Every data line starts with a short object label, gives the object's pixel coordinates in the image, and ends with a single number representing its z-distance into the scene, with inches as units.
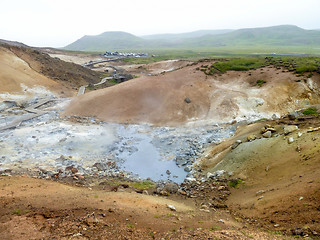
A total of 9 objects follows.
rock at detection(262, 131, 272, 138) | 767.1
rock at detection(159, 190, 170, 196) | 660.1
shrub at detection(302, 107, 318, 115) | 970.5
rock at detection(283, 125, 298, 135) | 719.1
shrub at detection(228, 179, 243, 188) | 665.6
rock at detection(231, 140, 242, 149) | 812.0
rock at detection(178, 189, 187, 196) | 662.9
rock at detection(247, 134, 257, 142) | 800.9
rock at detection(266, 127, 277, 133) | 785.1
